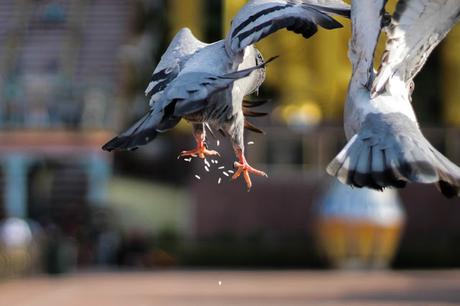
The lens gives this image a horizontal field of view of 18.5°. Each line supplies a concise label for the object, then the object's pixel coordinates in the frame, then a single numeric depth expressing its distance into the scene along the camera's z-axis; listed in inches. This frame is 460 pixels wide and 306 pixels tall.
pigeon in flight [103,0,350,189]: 324.8
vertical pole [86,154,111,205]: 1624.0
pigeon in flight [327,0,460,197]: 309.0
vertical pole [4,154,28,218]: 1604.3
